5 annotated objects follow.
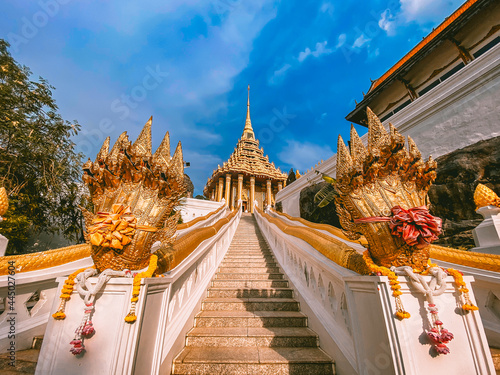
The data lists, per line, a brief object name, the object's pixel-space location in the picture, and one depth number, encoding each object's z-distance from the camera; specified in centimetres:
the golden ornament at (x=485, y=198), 300
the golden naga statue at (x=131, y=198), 177
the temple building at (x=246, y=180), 2717
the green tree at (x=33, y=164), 621
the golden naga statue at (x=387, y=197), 170
